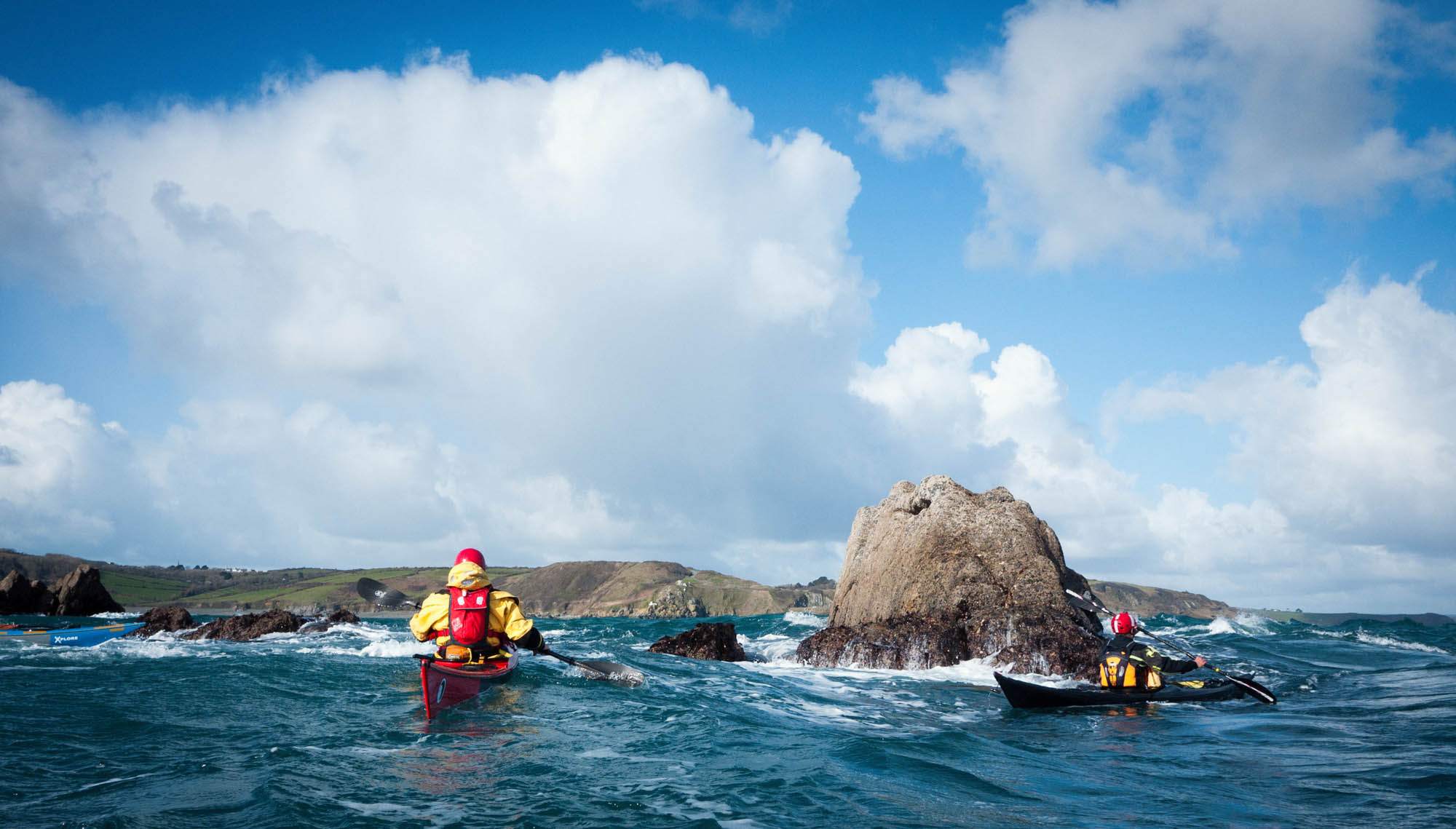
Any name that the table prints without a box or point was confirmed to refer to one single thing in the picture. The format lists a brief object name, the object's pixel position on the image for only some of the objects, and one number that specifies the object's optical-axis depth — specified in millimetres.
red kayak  11750
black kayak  14742
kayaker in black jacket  15656
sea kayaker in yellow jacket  13336
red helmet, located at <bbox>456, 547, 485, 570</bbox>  13566
